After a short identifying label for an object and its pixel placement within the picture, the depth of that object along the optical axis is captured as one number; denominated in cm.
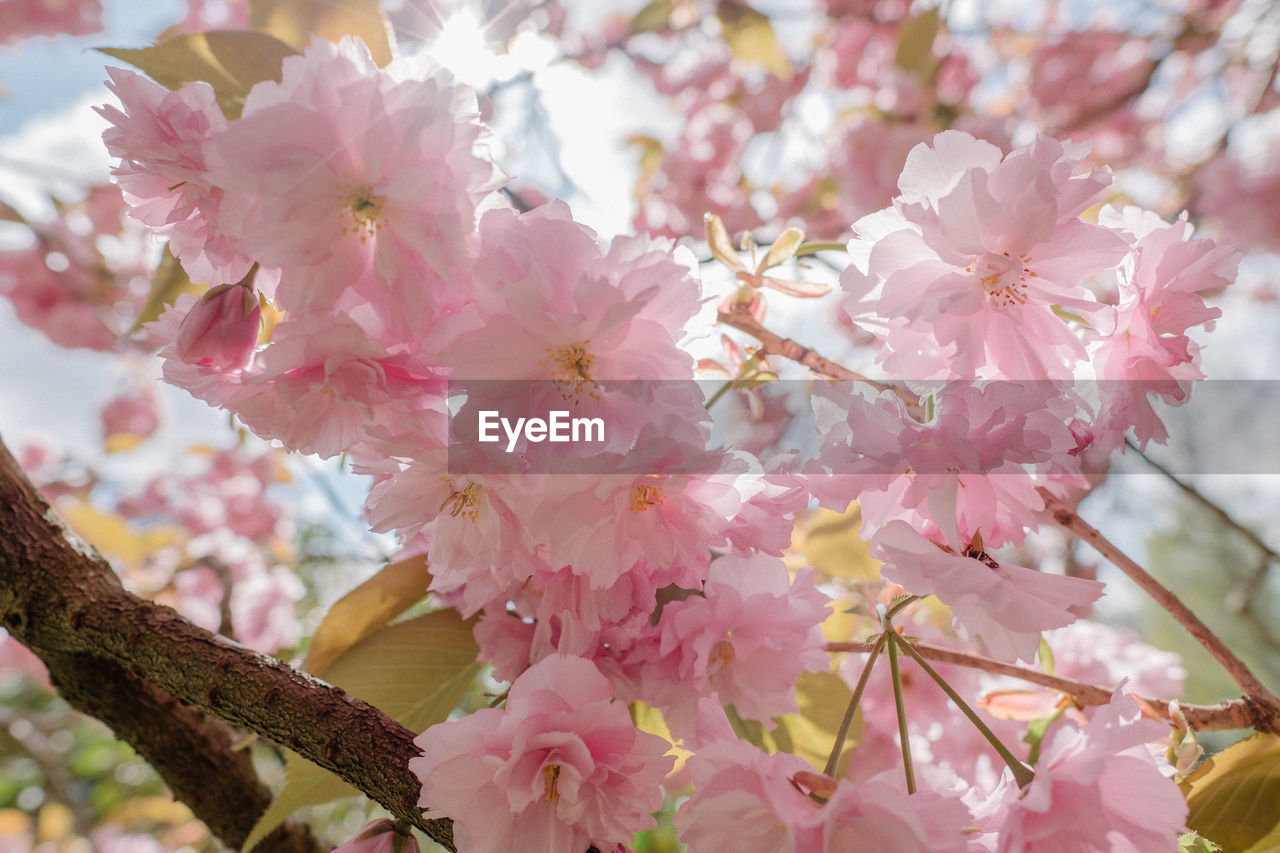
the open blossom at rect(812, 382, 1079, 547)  16
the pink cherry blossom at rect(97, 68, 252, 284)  17
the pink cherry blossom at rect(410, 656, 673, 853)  17
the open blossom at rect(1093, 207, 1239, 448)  18
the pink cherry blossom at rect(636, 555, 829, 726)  20
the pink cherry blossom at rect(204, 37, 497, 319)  15
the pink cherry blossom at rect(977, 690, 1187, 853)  15
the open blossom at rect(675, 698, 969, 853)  15
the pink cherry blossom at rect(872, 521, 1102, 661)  16
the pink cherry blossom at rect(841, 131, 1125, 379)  17
